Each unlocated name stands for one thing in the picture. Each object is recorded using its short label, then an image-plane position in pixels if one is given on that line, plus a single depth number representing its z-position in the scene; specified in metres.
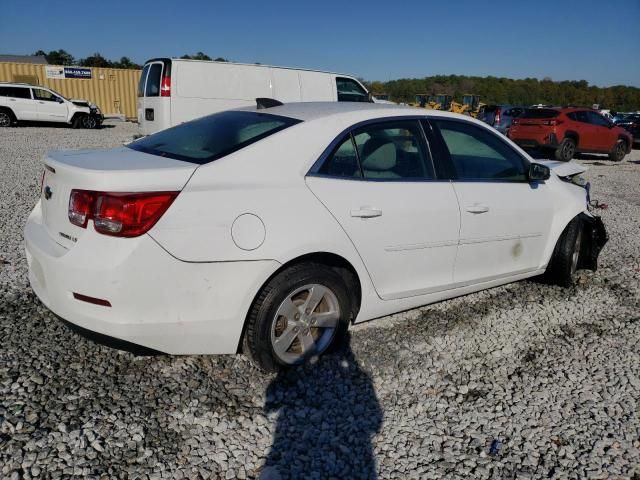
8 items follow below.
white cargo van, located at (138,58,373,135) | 11.08
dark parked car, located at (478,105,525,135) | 19.03
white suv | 19.31
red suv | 14.77
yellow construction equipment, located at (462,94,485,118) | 36.60
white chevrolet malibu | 2.42
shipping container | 28.33
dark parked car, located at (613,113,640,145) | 19.91
